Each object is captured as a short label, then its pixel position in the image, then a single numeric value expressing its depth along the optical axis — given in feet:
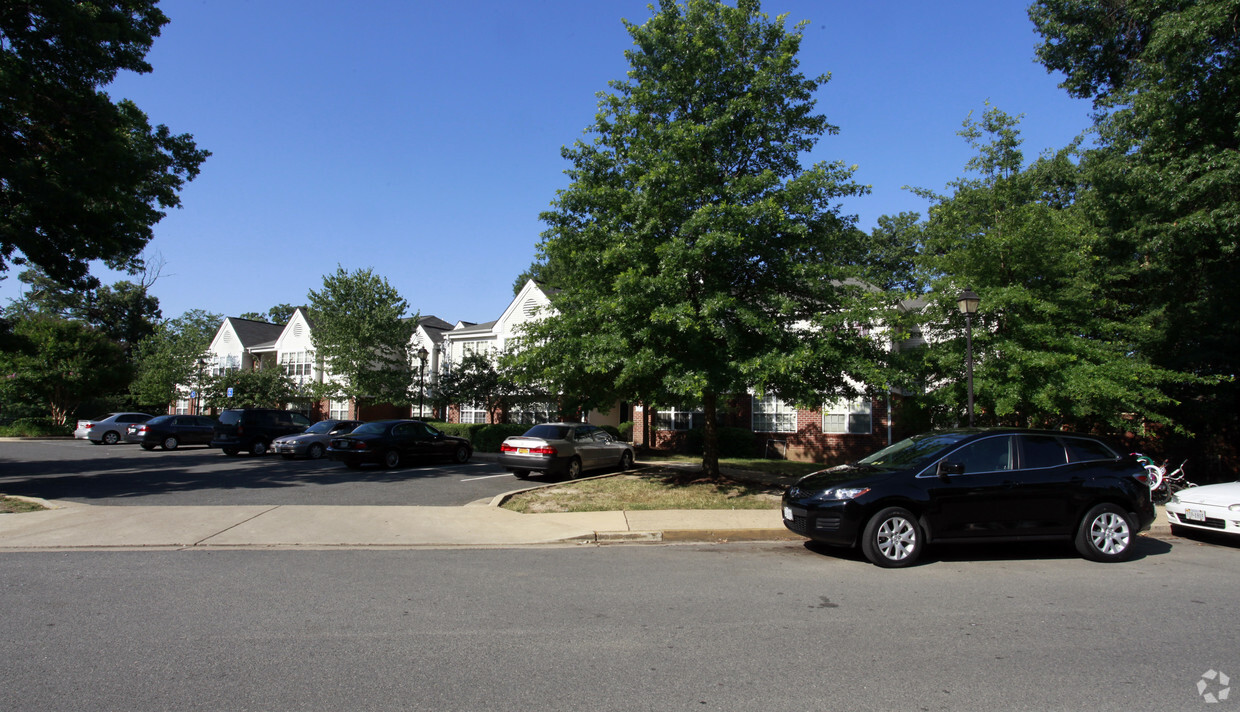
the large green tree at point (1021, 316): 41.42
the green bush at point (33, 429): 120.98
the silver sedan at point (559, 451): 51.81
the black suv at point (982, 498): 25.80
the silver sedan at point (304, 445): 71.77
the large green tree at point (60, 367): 121.29
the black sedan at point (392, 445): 60.44
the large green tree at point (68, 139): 45.78
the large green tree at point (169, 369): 137.80
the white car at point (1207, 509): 30.25
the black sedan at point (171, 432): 87.15
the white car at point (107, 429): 97.66
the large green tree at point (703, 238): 38.81
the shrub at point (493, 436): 85.94
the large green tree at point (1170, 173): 44.93
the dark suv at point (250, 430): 76.84
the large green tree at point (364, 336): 105.09
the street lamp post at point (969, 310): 40.27
